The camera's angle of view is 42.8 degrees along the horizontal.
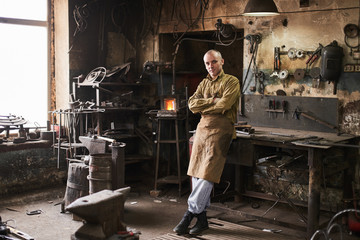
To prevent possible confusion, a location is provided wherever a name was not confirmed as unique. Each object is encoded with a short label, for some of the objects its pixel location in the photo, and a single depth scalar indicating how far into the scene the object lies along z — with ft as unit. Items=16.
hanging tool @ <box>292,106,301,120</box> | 18.81
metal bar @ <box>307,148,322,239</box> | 15.15
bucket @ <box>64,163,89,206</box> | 17.78
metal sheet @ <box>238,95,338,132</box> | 17.97
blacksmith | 16.28
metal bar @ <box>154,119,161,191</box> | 21.85
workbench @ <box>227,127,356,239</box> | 15.20
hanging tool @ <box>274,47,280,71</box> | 19.30
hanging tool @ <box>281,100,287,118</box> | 19.19
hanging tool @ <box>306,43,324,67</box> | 18.00
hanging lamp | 16.93
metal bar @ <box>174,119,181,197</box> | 21.42
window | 22.65
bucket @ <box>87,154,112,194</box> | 17.20
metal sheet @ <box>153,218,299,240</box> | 15.92
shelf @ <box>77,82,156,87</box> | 22.28
